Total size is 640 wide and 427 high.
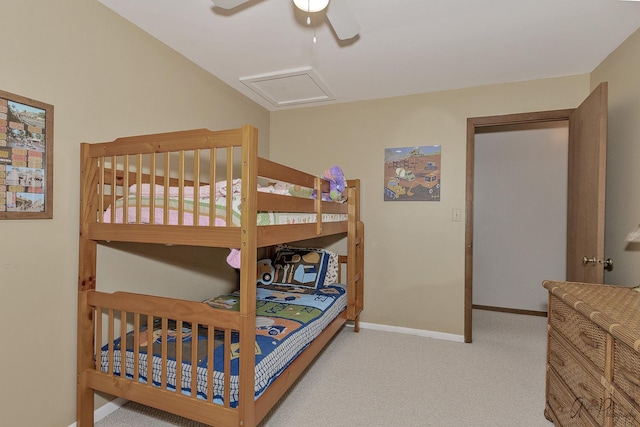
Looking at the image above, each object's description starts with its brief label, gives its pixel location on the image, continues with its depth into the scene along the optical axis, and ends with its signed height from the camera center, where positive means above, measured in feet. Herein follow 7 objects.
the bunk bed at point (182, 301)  4.42 -1.28
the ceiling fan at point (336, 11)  4.82 +3.32
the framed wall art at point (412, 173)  9.95 +1.33
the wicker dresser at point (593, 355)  3.73 -1.97
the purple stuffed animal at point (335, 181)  7.86 +0.82
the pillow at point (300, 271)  9.91 -1.87
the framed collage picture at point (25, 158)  4.62 +0.79
